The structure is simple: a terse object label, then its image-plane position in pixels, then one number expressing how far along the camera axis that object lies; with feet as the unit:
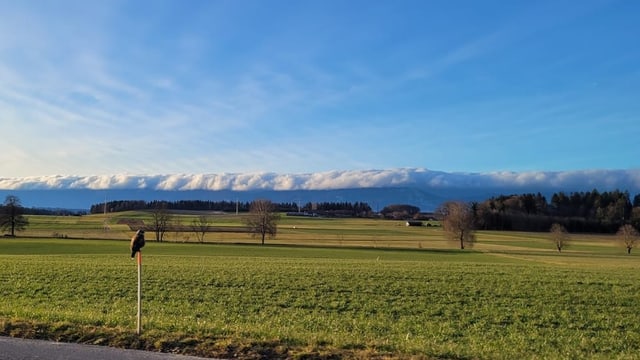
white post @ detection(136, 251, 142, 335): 27.24
